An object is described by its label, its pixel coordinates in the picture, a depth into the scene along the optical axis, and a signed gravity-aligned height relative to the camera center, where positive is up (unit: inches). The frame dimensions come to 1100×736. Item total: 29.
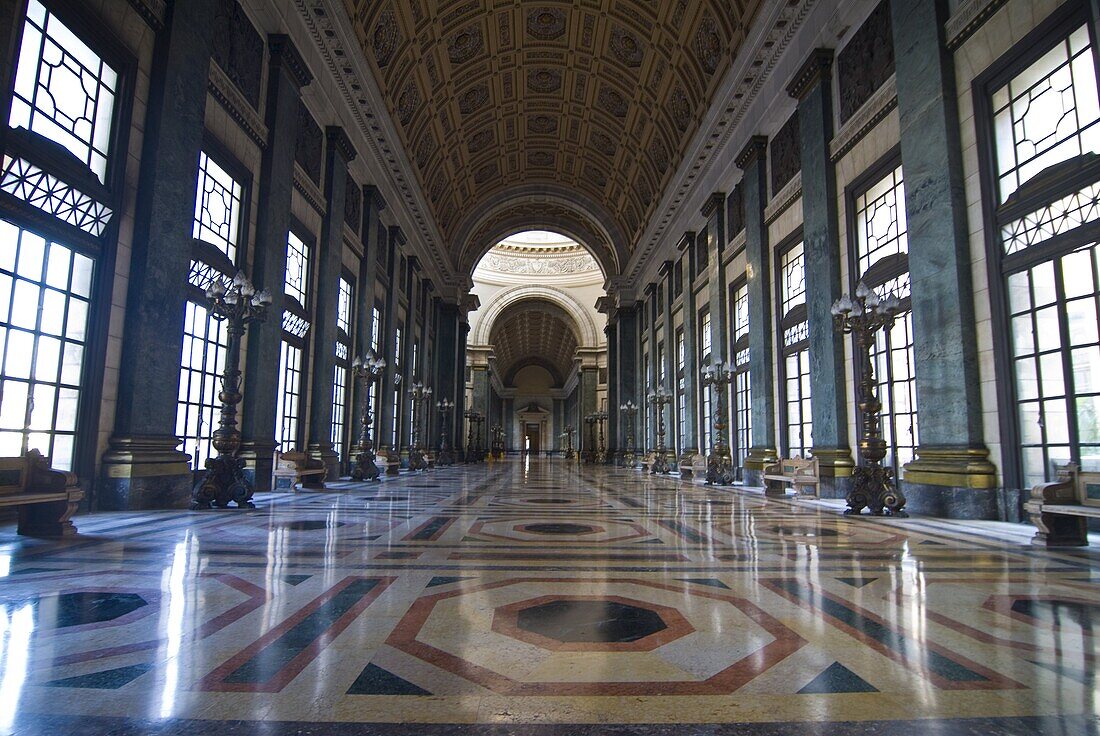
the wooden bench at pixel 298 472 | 418.0 -23.5
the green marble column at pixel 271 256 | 394.3 +126.0
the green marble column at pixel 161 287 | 269.6 +72.0
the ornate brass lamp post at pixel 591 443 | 1365.7 -0.1
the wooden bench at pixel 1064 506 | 194.1 -18.9
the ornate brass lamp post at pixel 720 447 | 554.6 -2.3
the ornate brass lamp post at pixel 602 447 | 1275.8 -10.1
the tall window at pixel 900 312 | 345.4 +79.1
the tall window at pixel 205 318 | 344.5 +72.8
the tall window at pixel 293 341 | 465.7 +80.2
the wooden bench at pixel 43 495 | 189.8 -19.2
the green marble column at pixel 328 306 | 514.0 +118.5
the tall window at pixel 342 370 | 598.2 +71.3
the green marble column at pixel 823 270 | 397.1 +124.1
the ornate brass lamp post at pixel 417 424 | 772.9 +22.2
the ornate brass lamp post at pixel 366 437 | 551.2 +2.9
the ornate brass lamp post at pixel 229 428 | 291.5 +5.2
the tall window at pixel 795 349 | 474.0 +79.9
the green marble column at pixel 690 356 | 762.2 +116.1
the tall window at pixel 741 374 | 605.3 +74.1
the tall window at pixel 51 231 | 222.7 +81.7
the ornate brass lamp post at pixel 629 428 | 1040.3 +28.7
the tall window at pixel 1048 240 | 230.5 +86.9
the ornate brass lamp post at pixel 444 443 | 993.2 -3.5
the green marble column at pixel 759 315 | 528.1 +119.5
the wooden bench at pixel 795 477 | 396.8 -22.0
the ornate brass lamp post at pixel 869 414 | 292.5 +16.9
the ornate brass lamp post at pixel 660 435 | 786.2 +11.8
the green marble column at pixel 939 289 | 275.7 +77.8
